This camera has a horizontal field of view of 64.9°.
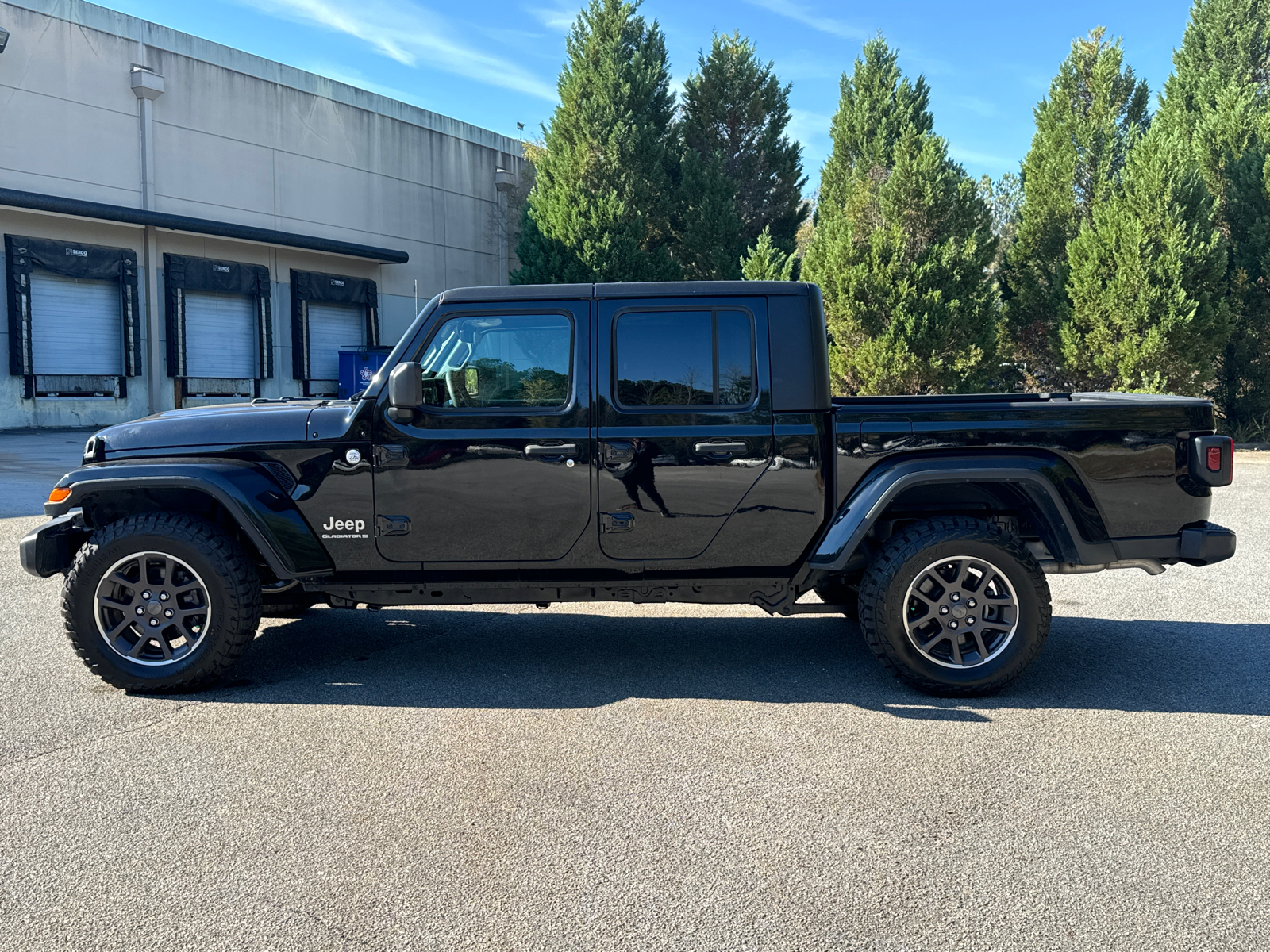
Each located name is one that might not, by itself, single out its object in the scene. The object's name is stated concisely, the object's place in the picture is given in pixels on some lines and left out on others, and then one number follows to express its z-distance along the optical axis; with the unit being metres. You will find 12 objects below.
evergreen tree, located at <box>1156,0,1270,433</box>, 19.73
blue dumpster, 25.91
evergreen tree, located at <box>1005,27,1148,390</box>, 19.97
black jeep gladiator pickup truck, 4.82
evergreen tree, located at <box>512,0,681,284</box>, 24.88
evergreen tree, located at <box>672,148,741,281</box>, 25.11
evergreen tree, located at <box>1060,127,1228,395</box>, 17.59
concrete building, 22.12
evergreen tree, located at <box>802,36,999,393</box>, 18.25
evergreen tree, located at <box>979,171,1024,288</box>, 45.79
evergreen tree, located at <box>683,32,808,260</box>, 26.00
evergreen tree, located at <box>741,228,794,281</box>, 19.78
